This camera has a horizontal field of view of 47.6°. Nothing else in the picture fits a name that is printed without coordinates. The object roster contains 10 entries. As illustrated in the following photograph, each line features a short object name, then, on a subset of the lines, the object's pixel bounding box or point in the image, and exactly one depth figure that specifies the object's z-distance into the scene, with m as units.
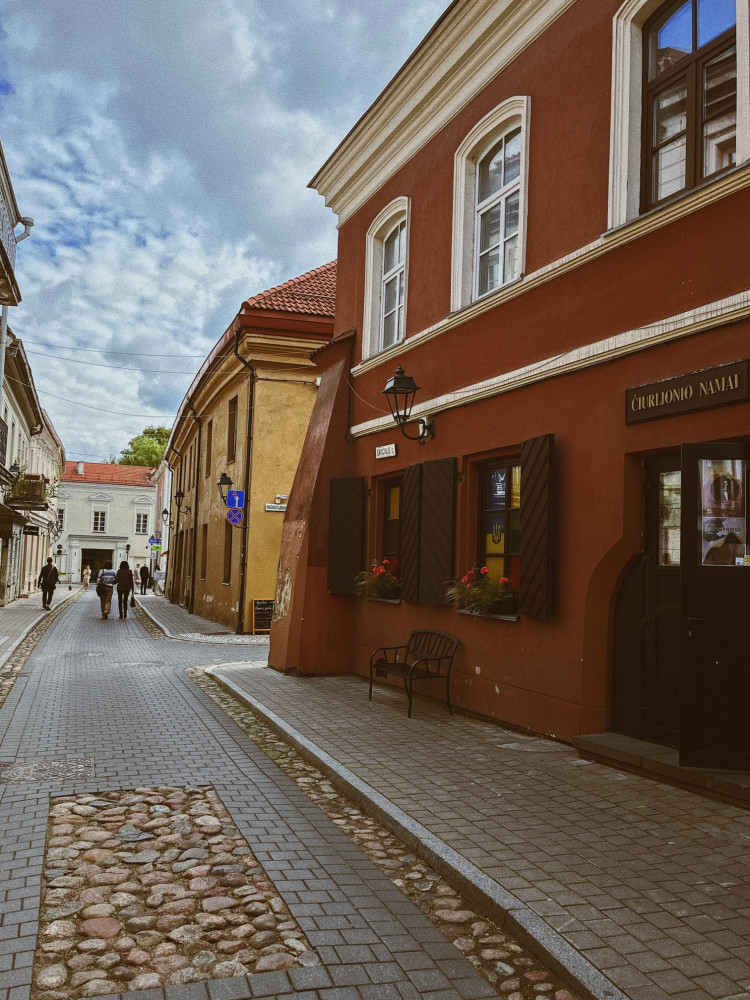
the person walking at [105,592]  24.98
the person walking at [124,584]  25.31
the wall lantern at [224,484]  20.38
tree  79.25
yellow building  19.33
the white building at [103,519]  70.69
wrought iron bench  8.84
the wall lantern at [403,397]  10.15
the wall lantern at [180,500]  32.47
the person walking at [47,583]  28.49
